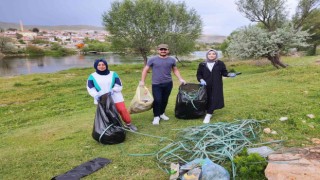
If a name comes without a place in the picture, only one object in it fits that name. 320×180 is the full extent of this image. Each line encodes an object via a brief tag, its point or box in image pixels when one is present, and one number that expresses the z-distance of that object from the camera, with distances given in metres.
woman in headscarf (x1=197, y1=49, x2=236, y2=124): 5.80
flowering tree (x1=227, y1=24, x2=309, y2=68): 16.47
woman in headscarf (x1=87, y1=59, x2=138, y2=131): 5.21
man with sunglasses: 5.80
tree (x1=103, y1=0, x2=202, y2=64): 27.80
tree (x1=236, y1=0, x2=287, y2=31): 20.59
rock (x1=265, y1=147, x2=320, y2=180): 3.04
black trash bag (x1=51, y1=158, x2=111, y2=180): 3.90
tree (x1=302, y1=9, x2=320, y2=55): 29.91
